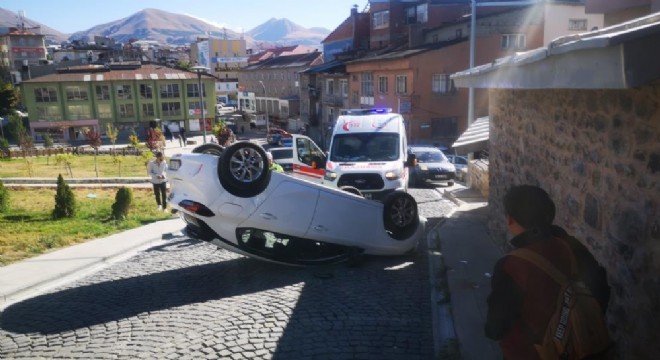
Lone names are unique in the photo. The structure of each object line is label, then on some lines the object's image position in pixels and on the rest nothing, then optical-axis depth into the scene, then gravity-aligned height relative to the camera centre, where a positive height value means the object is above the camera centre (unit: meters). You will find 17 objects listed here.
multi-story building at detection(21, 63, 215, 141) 61.66 +0.31
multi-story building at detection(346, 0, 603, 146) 34.88 +2.32
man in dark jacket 2.85 -1.10
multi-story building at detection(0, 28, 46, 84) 99.50 +11.35
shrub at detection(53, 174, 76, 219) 13.68 -2.73
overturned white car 7.39 -1.86
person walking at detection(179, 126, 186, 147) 53.97 -4.38
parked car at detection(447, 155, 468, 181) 23.58 -3.68
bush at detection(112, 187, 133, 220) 13.42 -2.76
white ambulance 13.28 -1.76
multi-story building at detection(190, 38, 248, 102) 117.31 +10.46
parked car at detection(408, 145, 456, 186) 20.30 -3.28
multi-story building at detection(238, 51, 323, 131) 69.56 +1.50
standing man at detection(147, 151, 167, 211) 13.74 -2.17
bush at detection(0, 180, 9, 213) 14.37 -2.76
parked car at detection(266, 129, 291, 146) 51.53 -4.17
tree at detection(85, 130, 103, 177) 38.88 -2.88
